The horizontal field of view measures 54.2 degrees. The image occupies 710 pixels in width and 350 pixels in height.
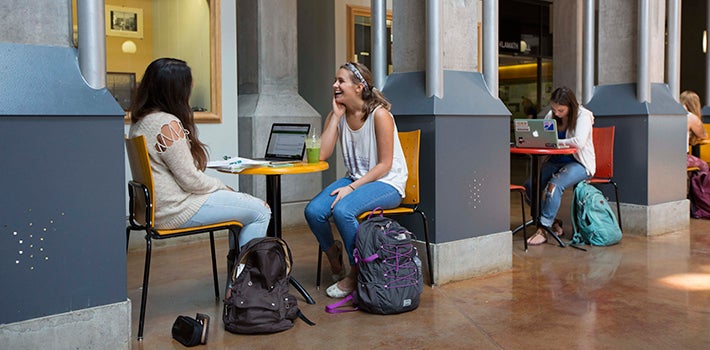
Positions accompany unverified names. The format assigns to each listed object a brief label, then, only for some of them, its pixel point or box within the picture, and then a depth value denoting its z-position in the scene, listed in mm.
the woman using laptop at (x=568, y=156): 5664
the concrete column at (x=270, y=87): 6684
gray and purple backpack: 3727
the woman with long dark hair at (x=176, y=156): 3439
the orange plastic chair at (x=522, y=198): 5365
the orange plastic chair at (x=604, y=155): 5973
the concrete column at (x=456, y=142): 4418
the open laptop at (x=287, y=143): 4066
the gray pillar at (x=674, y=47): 6875
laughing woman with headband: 4004
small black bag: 3256
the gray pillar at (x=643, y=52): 6039
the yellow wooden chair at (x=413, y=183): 4285
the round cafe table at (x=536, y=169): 5380
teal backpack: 5715
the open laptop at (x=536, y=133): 5434
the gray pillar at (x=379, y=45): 4879
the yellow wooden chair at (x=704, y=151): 7781
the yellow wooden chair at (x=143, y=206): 3363
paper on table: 3701
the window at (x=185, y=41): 5859
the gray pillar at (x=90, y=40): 3043
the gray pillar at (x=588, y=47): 6625
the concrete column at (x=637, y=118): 6141
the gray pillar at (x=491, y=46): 4789
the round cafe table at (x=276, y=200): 3838
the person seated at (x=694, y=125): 7301
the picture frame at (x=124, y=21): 5691
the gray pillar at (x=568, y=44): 10062
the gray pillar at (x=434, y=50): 4391
